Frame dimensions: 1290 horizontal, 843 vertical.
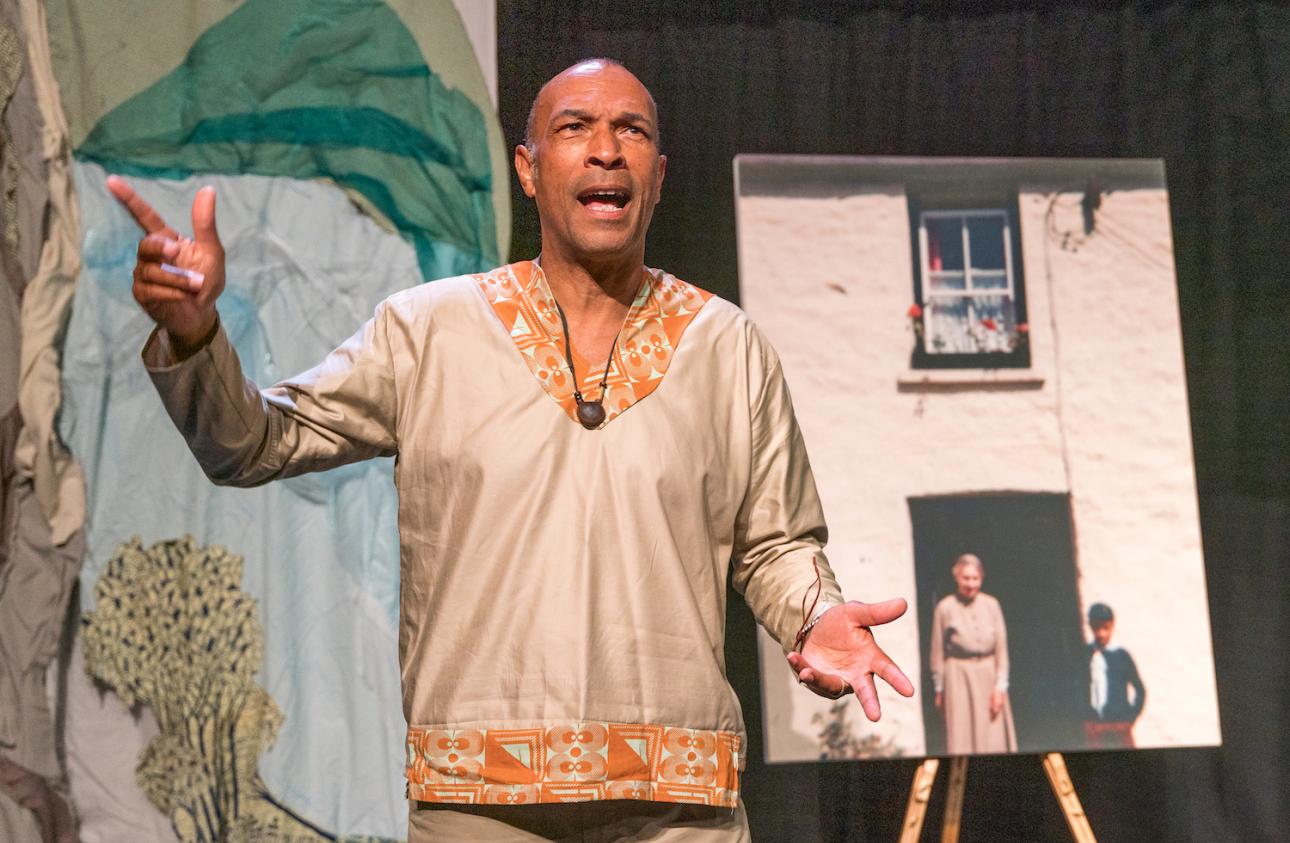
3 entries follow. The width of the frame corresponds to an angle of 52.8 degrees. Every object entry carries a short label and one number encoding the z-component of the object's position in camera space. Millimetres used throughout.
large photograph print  3049
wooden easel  2850
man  1472
